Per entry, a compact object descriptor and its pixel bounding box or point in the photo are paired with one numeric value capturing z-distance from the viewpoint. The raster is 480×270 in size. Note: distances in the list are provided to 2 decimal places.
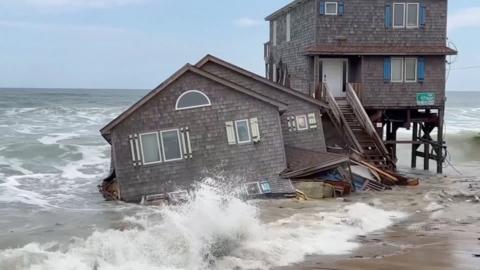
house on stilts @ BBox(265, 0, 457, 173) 29.23
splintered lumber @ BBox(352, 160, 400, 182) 25.69
